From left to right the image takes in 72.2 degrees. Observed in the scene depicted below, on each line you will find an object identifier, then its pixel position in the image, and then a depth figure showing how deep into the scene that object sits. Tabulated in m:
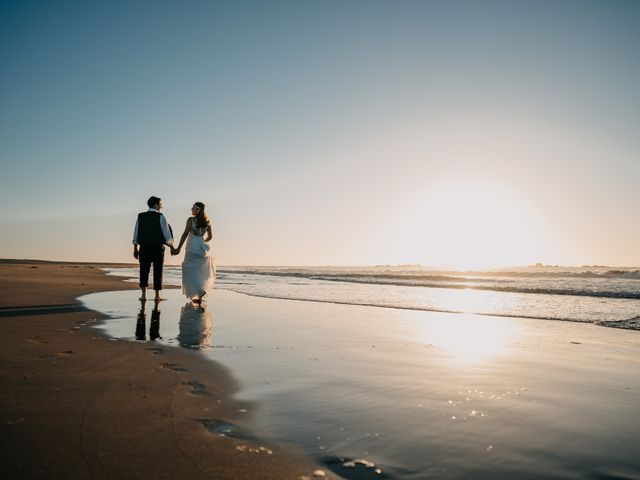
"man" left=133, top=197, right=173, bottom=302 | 10.33
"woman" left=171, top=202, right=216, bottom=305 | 10.68
